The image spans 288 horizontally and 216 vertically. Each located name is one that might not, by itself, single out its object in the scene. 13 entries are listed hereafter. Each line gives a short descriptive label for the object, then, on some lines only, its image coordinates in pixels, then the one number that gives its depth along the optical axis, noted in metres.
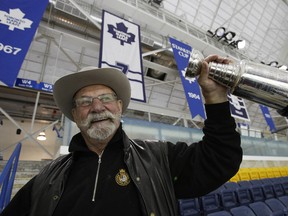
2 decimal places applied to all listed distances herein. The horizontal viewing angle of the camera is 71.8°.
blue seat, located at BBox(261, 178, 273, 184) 5.09
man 0.87
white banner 3.90
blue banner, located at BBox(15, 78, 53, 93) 5.03
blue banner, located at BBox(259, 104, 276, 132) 7.30
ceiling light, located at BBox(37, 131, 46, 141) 9.93
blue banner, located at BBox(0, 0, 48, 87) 2.62
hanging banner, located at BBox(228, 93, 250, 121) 5.86
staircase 3.74
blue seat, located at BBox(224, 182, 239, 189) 4.01
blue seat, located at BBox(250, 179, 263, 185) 4.82
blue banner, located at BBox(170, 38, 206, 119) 4.96
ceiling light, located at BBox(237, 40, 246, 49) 8.50
